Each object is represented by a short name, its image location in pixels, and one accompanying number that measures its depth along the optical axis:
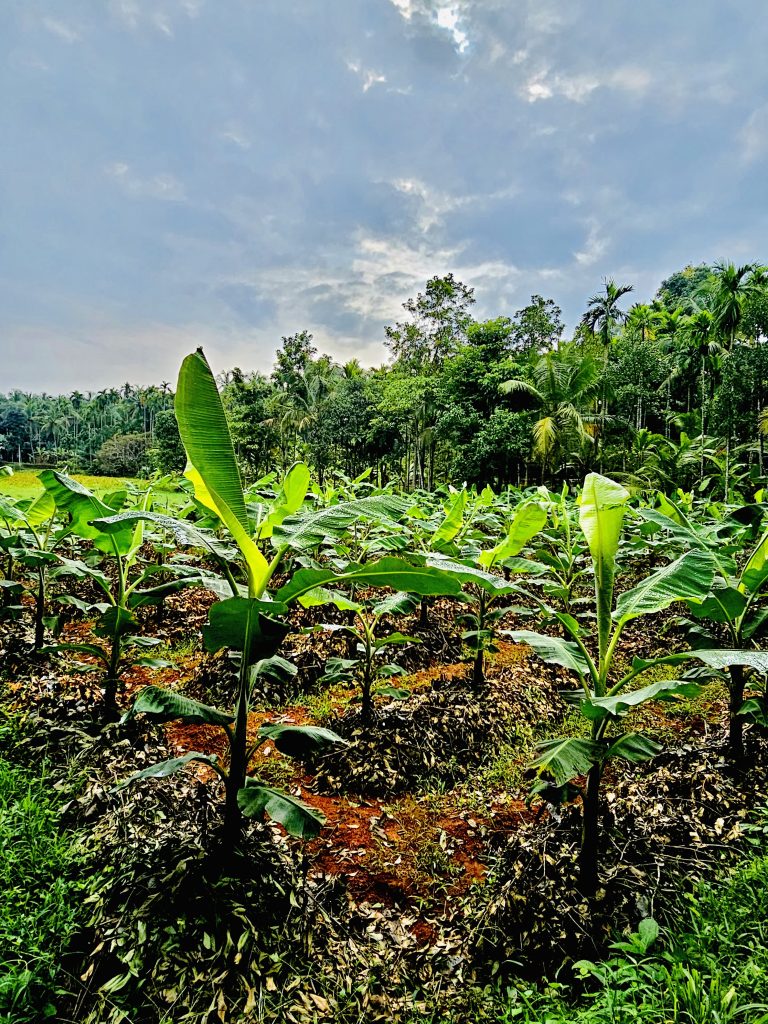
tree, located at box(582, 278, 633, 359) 26.55
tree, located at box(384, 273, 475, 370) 29.84
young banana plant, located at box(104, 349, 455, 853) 1.76
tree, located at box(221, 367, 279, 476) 31.61
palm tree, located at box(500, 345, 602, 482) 21.95
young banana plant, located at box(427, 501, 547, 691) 1.81
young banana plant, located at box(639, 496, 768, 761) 2.36
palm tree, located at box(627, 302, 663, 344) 32.75
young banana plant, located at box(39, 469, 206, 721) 2.45
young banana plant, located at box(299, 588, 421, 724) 2.98
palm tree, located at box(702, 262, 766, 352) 21.47
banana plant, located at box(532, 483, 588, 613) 4.37
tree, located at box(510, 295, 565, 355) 27.45
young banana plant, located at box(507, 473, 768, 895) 1.92
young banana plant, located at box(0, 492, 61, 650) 3.26
